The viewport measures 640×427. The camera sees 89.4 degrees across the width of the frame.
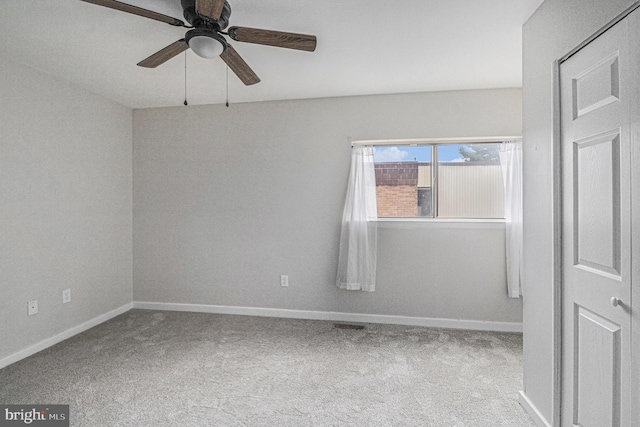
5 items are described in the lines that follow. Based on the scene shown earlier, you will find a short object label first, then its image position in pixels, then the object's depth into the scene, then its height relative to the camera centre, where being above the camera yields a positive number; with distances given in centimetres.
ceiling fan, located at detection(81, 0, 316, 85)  153 +96
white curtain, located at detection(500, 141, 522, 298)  308 -1
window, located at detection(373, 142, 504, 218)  327 +32
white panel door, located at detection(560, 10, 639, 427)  126 -9
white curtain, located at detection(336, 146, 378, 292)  332 -14
